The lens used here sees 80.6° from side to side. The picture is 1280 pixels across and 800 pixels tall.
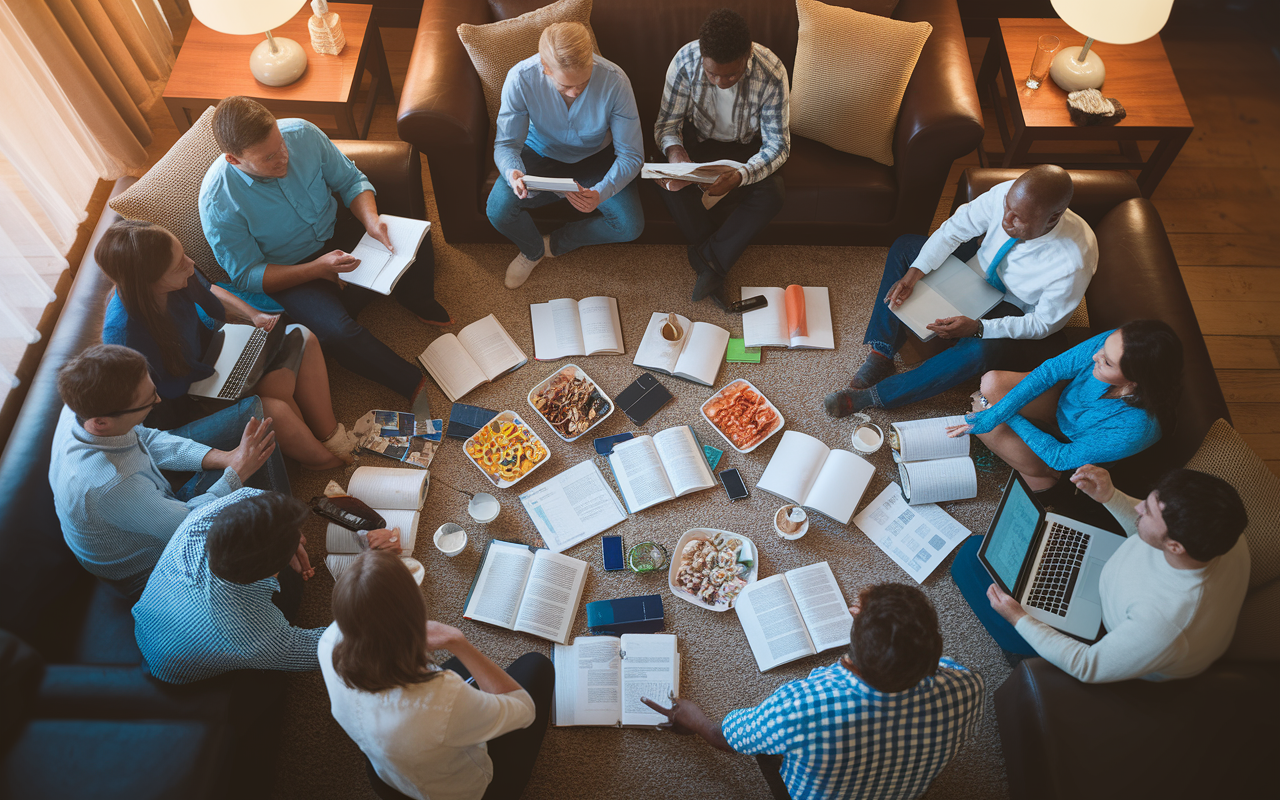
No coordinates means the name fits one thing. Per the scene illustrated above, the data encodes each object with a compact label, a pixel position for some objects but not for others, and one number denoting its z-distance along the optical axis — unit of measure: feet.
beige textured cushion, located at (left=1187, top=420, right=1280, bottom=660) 7.04
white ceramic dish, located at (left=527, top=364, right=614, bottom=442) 9.84
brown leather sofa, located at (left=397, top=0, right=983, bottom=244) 9.79
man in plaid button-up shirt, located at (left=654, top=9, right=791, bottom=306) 9.63
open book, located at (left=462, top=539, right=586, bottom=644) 8.46
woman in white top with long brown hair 5.50
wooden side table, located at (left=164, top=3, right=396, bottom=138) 10.66
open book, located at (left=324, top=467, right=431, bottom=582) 8.86
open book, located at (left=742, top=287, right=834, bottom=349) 10.55
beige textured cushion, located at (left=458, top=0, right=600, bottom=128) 10.00
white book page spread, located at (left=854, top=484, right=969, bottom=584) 9.04
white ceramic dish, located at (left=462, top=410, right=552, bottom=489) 9.44
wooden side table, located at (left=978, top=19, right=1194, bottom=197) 10.80
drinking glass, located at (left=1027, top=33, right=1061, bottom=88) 11.00
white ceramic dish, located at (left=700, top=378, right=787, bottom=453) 9.78
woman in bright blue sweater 7.43
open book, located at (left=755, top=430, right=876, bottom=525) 9.22
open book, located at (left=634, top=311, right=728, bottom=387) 10.23
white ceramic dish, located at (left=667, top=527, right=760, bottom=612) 8.71
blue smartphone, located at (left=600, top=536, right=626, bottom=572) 8.94
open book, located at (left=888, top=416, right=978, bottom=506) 9.25
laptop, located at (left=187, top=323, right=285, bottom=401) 8.25
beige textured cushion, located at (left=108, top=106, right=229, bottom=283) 8.71
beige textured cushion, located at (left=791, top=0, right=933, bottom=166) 10.05
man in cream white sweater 6.31
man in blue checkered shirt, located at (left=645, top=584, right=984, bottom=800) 5.66
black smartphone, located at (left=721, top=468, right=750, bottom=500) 9.41
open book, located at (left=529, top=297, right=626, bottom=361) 10.46
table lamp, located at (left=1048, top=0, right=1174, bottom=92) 9.66
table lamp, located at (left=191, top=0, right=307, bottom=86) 9.66
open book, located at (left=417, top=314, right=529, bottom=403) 10.18
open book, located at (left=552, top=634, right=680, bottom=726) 8.05
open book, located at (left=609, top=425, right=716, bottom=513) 9.32
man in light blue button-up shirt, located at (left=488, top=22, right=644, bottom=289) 8.96
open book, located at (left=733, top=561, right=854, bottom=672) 8.36
